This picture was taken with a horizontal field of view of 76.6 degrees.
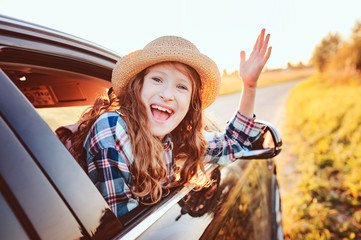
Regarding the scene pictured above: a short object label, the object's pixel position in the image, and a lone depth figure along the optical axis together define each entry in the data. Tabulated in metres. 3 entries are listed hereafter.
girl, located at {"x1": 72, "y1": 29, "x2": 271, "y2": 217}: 1.10
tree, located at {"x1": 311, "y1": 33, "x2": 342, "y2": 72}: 39.69
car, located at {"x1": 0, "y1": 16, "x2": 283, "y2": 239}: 0.63
